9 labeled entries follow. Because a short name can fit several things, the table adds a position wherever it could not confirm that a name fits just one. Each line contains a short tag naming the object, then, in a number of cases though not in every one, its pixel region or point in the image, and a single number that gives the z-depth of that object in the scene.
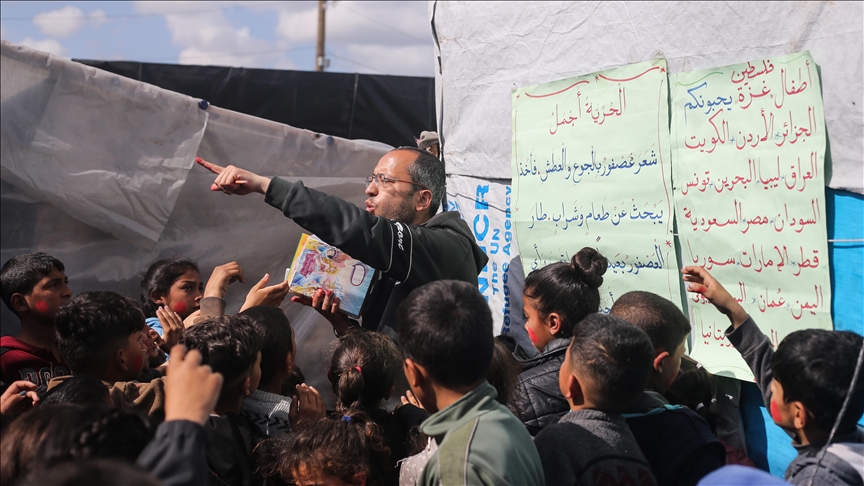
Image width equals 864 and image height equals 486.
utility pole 22.30
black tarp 4.74
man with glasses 2.48
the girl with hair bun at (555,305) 2.34
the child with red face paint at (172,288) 3.37
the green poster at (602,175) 2.87
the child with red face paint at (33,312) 2.71
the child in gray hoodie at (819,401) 1.60
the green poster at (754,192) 2.37
